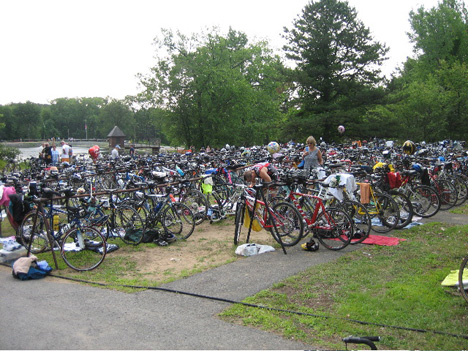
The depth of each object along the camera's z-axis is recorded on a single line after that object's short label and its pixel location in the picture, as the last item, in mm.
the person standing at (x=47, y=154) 17125
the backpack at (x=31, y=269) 5699
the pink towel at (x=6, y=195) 7387
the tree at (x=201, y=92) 26969
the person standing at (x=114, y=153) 19550
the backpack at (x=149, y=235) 7504
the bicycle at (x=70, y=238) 6246
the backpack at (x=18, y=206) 7203
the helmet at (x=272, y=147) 13234
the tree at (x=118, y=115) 87250
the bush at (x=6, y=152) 27809
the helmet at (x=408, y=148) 10775
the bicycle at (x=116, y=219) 6928
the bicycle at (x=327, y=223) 6492
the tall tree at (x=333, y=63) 28359
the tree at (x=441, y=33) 40219
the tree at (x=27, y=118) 93250
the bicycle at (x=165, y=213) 7473
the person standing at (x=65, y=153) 16972
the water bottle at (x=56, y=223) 6633
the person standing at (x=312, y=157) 9484
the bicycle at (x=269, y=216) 6781
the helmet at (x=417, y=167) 8891
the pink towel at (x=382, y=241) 6871
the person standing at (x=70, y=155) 17759
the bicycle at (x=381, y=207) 7426
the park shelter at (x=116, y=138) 45059
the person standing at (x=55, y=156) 17697
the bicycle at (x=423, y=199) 8555
